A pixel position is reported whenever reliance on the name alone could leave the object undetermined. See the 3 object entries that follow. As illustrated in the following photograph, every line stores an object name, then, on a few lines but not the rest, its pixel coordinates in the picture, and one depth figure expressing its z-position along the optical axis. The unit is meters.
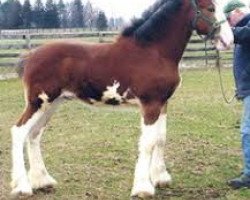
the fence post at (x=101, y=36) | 24.40
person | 6.41
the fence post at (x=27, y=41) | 22.39
